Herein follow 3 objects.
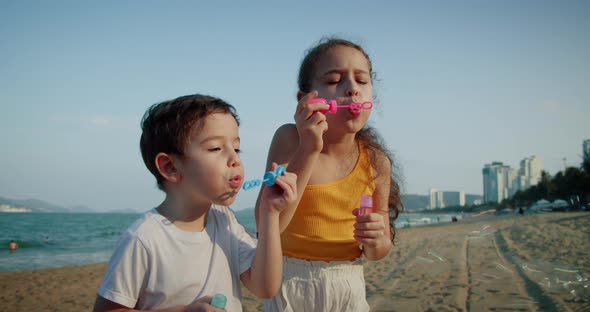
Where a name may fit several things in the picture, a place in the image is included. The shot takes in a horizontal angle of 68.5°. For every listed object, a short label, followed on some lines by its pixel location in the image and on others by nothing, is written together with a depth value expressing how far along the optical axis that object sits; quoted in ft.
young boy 4.96
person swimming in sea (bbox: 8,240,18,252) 62.54
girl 5.88
